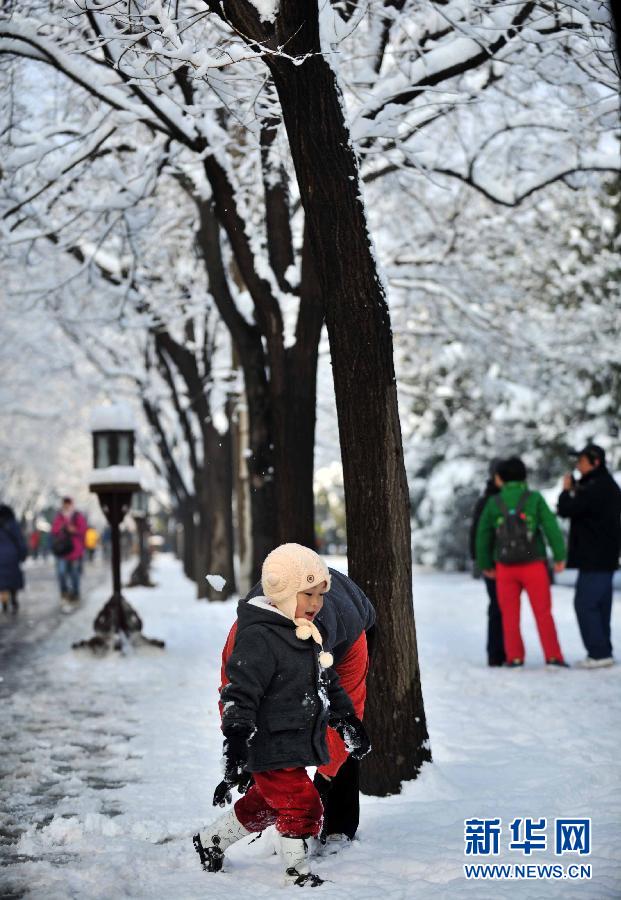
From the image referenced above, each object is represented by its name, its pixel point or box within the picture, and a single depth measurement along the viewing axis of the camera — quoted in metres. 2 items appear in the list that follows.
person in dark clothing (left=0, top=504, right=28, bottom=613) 18.02
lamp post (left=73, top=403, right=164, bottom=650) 12.96
